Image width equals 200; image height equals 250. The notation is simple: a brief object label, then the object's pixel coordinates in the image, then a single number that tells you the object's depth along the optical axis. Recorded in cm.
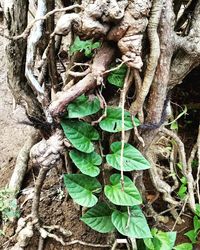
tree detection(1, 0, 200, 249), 89
